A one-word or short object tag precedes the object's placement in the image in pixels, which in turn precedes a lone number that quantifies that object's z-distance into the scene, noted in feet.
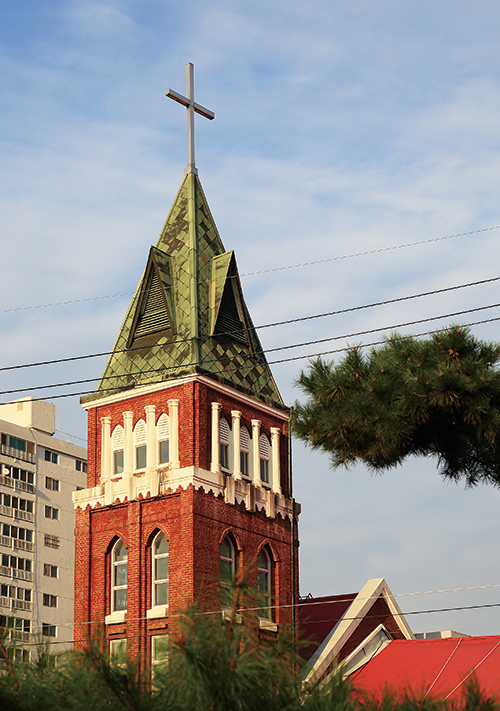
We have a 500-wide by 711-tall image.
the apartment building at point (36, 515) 270.67
